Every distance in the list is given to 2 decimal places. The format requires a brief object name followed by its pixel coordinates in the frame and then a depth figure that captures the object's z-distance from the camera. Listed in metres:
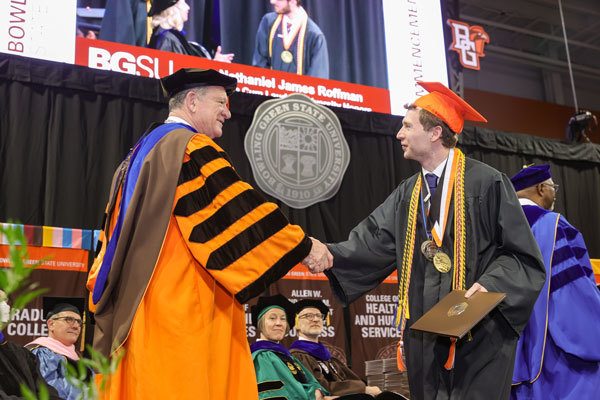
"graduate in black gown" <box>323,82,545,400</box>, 2.57
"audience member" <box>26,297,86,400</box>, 5.32
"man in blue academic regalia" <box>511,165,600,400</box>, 3.65
